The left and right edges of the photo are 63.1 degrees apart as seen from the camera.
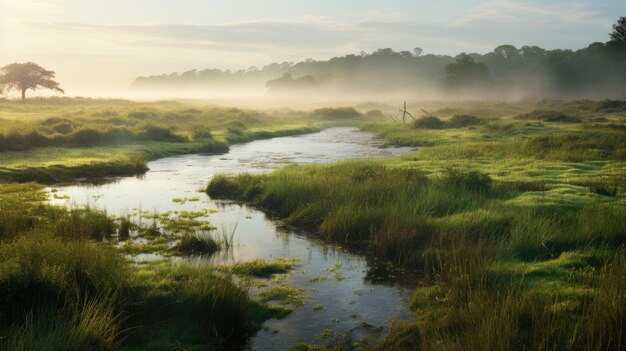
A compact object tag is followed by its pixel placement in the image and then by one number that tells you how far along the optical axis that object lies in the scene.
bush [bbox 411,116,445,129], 62.75
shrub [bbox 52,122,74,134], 44.69
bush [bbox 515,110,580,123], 54.28
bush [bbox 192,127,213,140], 52.75
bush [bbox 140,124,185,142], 49.19
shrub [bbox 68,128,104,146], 41.74
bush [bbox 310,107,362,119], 102.20
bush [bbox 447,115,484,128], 63.06
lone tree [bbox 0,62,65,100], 87.88
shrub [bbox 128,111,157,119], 66.22
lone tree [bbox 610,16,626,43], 94.78
